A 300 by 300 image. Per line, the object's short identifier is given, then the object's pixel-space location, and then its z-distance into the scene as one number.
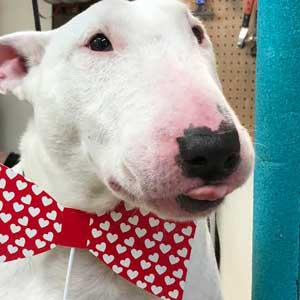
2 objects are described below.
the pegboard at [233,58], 1.72
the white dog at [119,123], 0.69
